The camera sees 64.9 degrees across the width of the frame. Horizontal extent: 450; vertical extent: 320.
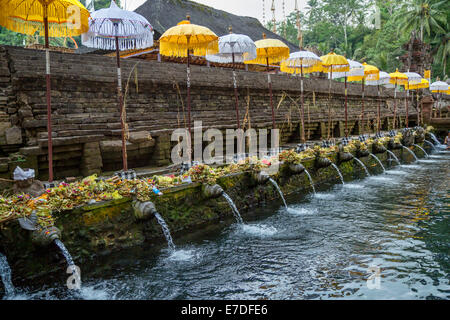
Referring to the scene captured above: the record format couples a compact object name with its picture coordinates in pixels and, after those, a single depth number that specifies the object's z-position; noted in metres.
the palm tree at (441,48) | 36.25
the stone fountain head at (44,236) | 4.64
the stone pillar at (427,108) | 23.00
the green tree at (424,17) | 35.25
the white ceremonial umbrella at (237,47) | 8.94
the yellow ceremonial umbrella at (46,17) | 5.57
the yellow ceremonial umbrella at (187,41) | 7.56
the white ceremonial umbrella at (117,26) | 6.27
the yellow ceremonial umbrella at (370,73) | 15.25
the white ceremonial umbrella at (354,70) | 13.69
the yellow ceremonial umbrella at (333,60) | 12.17
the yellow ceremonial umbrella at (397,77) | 17.18
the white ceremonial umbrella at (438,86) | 23.03
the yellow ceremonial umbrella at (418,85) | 21.80
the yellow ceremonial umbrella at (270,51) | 10.10
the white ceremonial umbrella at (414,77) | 18.19
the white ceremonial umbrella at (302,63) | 11.10
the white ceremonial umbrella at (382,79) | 17.74
